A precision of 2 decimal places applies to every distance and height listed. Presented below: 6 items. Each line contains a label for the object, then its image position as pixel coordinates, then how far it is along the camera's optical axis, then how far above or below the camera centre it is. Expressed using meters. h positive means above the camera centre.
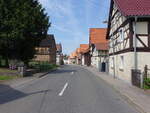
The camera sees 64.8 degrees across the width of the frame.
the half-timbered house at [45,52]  36.16 +2.33
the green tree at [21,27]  13.66 +3.89
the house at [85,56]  37.76 +1.00
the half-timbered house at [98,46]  24.08 +2.77
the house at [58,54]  48.51 +2.36
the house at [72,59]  73.77 +0.54
